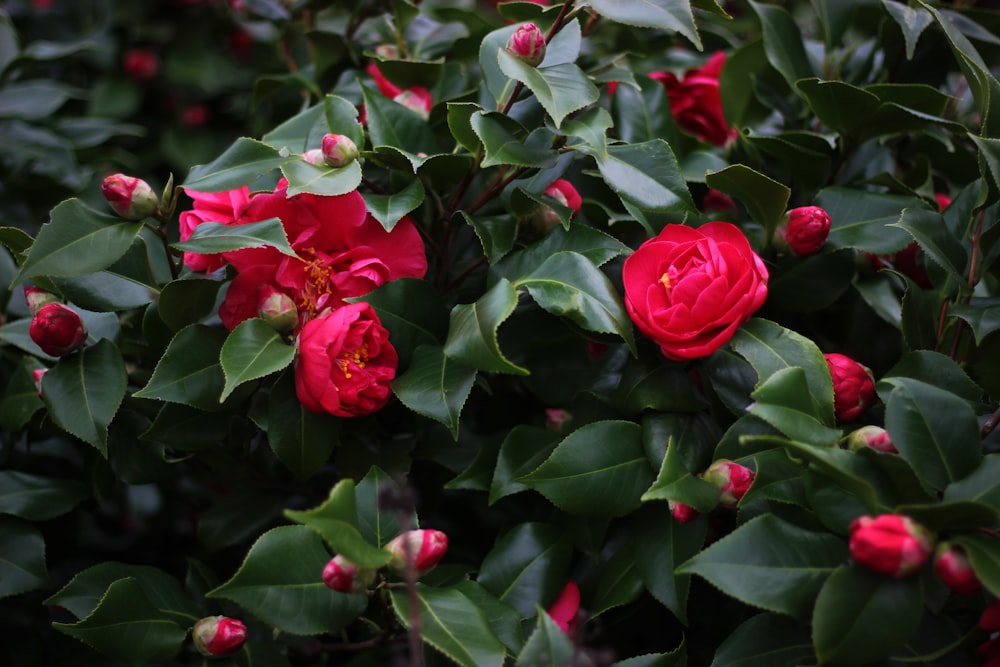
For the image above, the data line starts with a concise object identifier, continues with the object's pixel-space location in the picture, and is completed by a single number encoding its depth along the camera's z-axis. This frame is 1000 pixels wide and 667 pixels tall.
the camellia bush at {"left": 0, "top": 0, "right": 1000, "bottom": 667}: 0.60
